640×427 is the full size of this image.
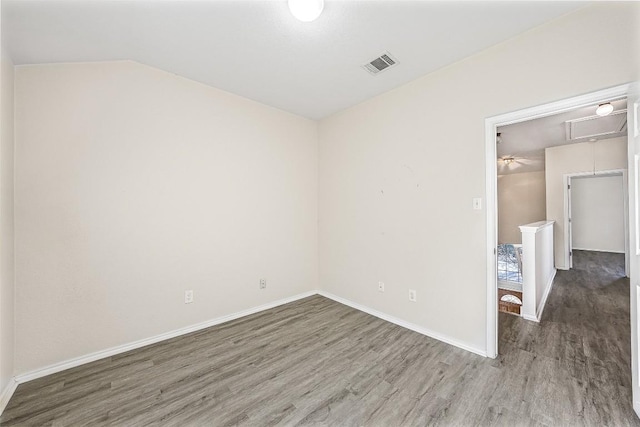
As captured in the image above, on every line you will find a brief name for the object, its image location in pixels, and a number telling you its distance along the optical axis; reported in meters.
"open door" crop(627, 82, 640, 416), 1.45
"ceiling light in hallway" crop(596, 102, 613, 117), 2.65
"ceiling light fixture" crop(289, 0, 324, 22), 1.53
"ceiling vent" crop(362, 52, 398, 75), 2.23
